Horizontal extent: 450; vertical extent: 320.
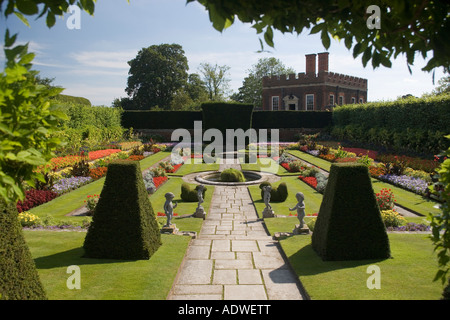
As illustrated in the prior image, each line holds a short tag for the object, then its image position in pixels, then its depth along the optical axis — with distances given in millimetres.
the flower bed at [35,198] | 11347
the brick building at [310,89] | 45469
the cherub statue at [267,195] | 10766
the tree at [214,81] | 61344
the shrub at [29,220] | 9211
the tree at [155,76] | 55469
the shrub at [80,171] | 16766
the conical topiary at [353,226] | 6695
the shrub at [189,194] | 13453
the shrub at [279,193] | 13266
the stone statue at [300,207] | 8523
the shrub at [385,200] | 10984
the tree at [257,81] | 67438
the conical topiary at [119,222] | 6816
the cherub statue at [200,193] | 11064
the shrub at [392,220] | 9430
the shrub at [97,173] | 16641
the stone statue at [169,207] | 8547
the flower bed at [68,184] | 13905
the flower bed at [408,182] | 13654
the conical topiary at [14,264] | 4020
